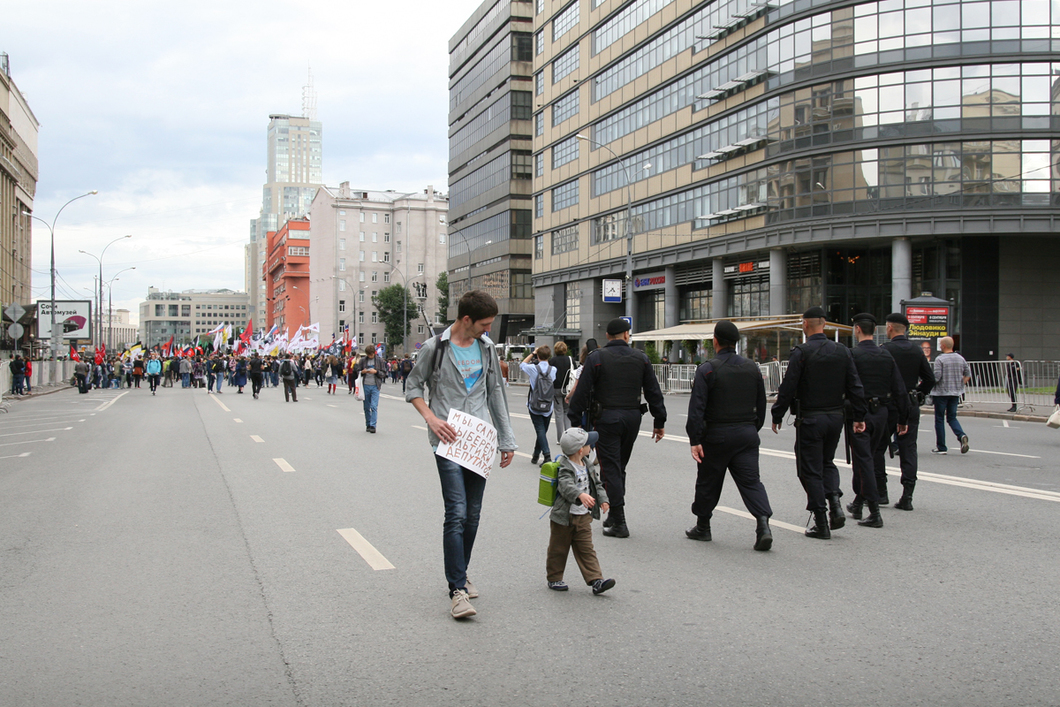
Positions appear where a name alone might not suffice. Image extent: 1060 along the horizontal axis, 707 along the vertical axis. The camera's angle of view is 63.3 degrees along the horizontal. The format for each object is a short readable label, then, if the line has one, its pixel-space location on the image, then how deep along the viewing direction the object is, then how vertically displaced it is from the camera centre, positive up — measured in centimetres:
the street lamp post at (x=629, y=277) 3553 +289
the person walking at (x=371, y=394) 1664 -92
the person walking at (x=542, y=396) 1167 -68
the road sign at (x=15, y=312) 2711 +109
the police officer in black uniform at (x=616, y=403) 704 -47
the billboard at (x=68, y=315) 5722 +220
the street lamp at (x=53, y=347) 4402 -5
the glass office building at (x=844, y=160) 3206 +777
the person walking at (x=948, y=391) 1279 -67
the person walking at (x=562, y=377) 1217 -44
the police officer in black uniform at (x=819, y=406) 700 -50
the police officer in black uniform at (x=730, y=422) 663 -60
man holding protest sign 492 -41
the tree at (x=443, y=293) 10290 +671
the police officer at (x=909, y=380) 824 -35
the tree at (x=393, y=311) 10662 +443
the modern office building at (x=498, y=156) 6712 +1574
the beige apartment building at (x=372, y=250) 12231 +1391
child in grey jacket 525 -105
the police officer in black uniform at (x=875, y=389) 785 -40
